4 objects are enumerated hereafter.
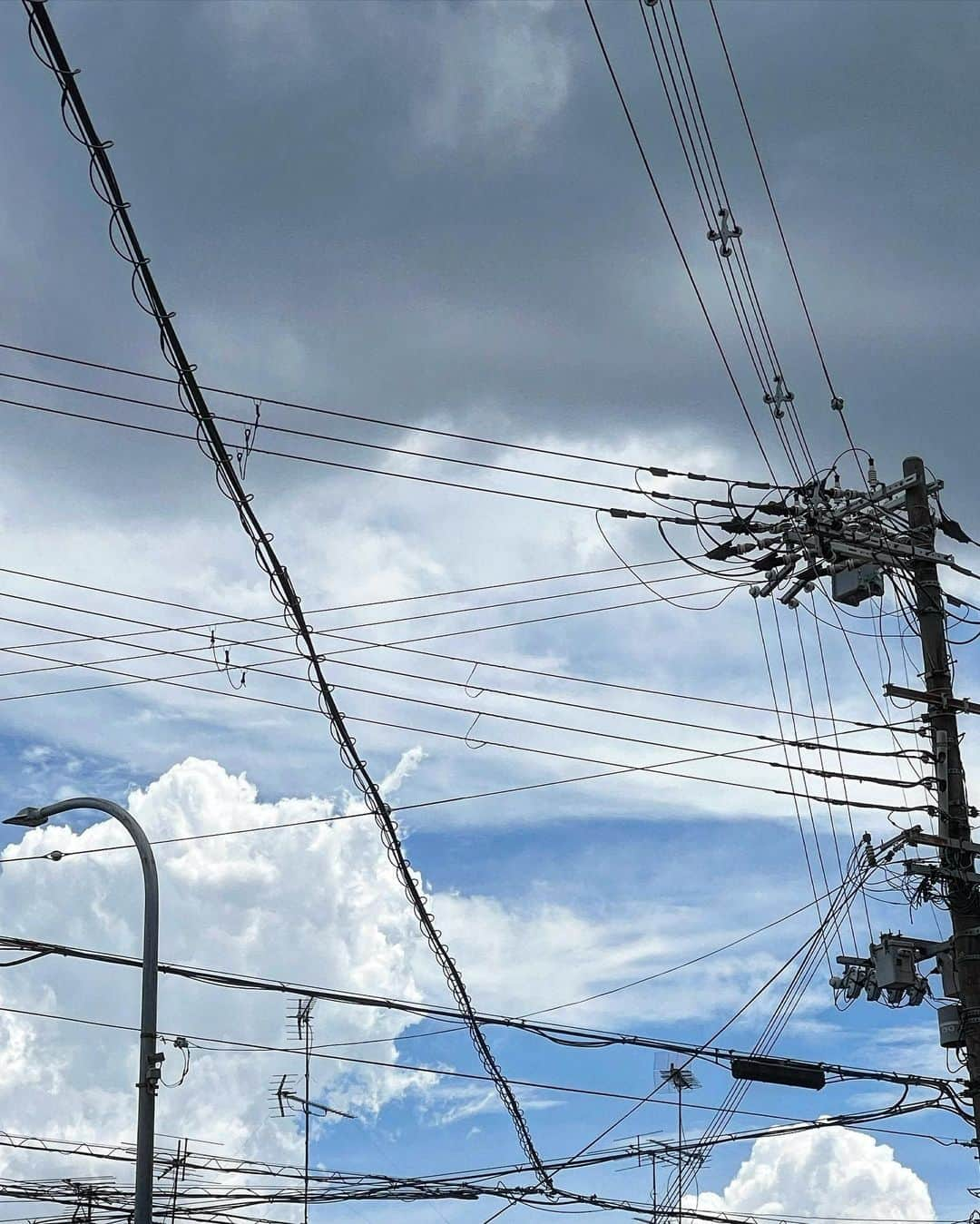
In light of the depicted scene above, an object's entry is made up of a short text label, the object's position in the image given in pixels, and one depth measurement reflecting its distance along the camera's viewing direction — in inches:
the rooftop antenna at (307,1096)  1283.2
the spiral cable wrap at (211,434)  455.2
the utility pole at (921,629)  804.6
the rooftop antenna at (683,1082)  1064.2
